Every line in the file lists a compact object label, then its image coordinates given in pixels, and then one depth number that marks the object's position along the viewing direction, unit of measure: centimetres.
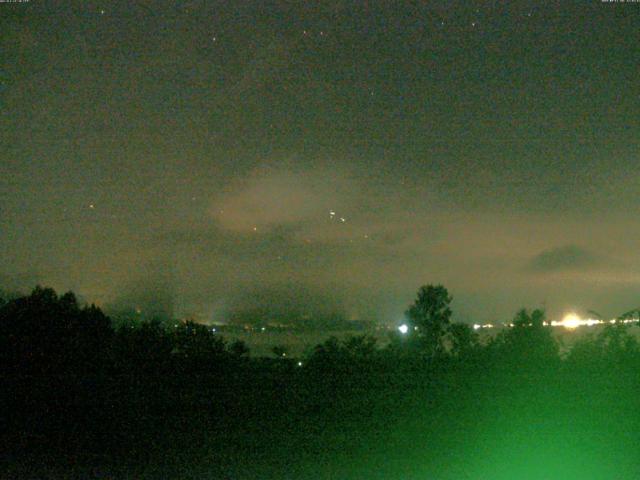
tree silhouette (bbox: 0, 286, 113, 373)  1360
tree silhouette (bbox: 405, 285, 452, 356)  1954
